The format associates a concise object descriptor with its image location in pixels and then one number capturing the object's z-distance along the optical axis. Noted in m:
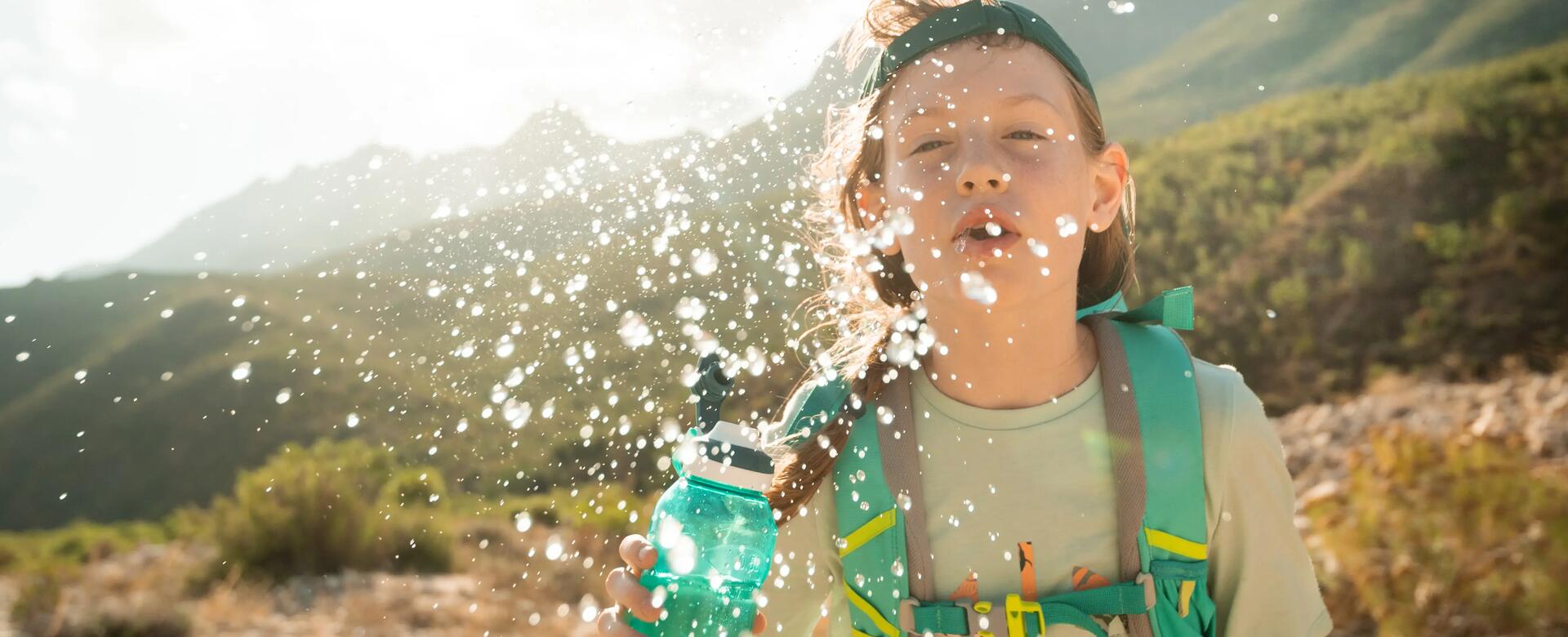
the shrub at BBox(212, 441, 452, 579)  6.86
